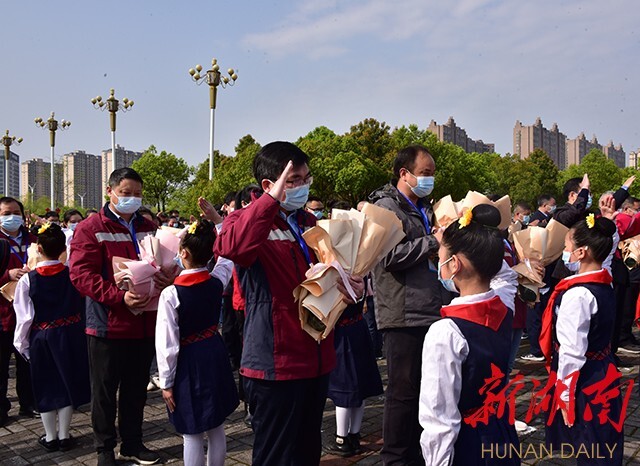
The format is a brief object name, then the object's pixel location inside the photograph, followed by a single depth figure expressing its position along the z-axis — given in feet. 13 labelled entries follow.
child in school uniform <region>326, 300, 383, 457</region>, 15.10
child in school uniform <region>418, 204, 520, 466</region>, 7.49
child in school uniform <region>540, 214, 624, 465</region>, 11.09
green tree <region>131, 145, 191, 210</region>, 188.75
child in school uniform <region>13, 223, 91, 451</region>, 15.88
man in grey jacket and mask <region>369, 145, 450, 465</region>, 12.12
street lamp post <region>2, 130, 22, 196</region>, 106.52
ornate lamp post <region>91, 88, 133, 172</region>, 76.69
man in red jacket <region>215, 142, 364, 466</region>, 9.39
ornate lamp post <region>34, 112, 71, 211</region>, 101.45
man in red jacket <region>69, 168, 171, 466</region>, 13.82
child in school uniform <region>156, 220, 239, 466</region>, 11.94
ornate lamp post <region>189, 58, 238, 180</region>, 58.23
